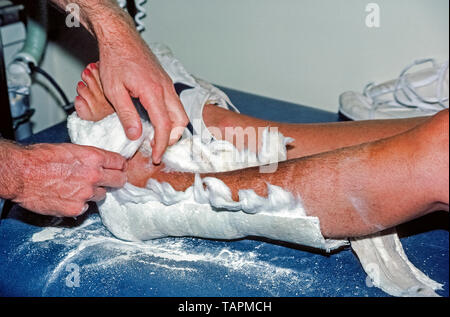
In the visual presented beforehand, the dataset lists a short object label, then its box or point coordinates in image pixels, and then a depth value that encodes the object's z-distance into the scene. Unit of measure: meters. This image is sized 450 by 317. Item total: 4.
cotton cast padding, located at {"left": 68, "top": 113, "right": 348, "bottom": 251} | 0.94
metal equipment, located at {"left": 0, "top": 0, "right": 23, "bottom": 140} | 1.46
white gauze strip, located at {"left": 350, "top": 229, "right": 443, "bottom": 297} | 0.95
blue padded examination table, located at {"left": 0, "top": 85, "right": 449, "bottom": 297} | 0.98
